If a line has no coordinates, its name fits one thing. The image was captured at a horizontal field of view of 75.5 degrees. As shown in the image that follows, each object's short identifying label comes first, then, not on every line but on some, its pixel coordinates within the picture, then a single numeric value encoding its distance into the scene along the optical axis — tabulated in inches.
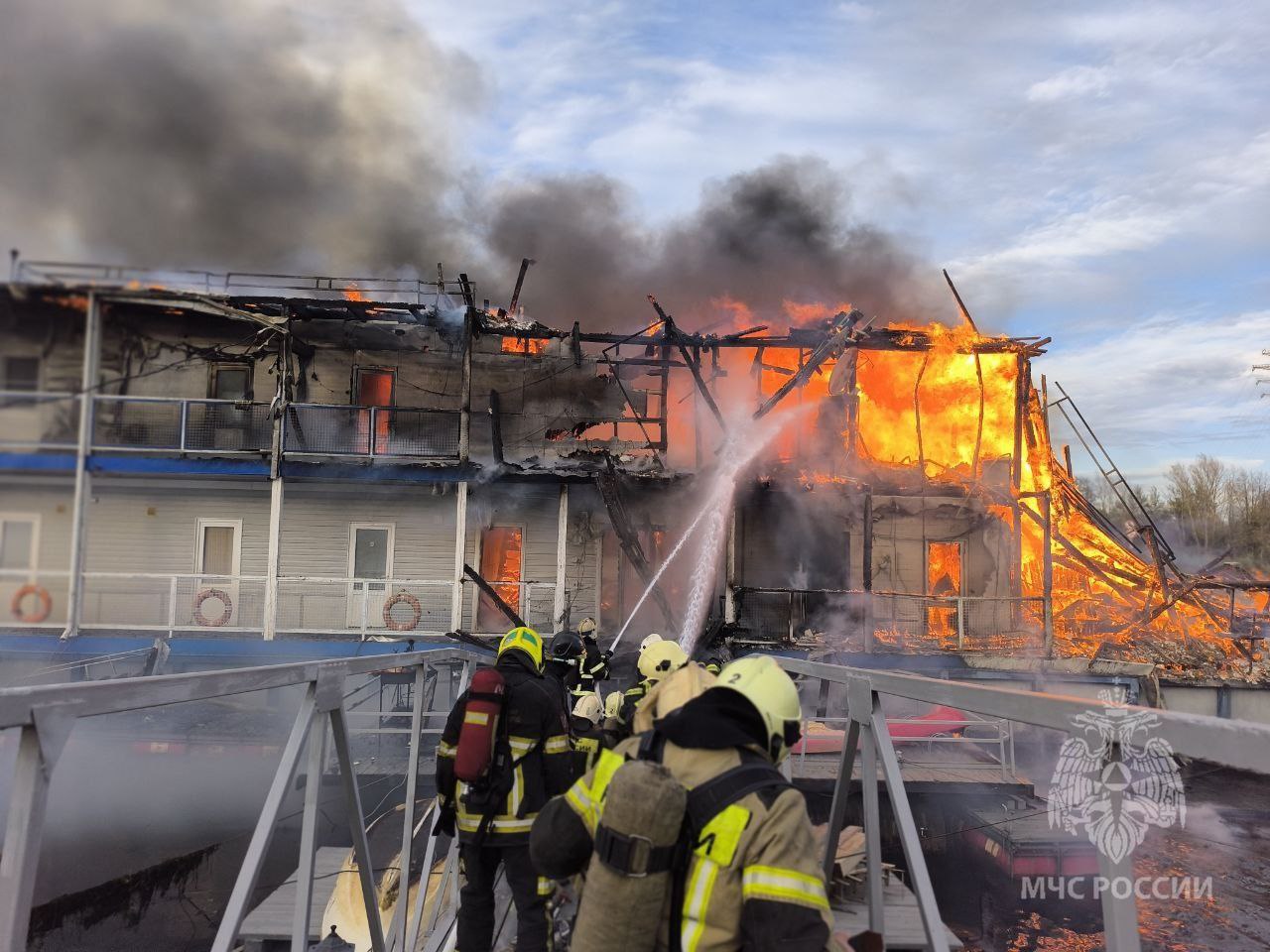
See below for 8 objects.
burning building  631.8
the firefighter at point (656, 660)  235.5
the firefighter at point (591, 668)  318.0
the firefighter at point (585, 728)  216.7
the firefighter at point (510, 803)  165.2
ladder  668.1
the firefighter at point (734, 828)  74.2
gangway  62.5
